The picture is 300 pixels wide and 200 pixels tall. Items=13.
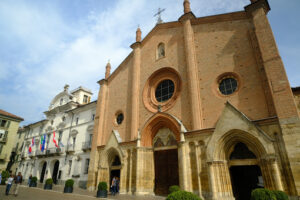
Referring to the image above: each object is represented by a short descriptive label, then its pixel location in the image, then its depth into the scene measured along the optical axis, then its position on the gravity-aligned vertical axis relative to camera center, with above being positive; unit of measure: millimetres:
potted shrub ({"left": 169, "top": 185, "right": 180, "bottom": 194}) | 11172 -689
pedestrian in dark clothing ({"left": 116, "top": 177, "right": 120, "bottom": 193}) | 15716 -719
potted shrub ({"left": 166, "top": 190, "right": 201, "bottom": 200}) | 5727 -582
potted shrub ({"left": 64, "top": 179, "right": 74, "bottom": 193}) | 14750 -807
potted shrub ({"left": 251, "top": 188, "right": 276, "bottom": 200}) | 6361 -620
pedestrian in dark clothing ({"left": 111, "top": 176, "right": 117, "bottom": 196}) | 14286 -731
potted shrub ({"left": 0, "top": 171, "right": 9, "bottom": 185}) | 22562 +12
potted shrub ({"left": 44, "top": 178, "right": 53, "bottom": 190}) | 17527 -700
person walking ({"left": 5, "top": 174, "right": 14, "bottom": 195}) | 11966 -498
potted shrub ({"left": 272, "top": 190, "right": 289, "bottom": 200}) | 6757 -666
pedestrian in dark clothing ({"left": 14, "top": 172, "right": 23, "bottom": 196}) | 11641 -296
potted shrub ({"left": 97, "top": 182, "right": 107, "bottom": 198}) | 12306 -923
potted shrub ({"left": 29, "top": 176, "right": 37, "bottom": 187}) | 20797 -612
